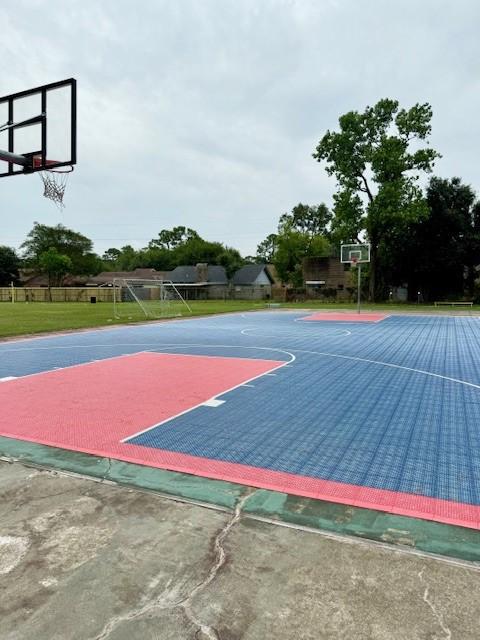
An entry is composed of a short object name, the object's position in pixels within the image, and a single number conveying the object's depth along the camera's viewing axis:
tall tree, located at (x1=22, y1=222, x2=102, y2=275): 63.53
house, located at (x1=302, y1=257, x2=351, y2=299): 43.84
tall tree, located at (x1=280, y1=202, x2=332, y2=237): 81.25
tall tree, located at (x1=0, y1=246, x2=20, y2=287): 62.53
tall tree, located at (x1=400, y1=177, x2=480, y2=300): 35.19
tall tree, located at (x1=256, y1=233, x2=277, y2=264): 87.44
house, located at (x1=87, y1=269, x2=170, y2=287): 64.91
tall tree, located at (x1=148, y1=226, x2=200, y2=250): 96.06
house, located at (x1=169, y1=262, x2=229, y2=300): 53.53
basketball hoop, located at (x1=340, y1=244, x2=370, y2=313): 26.62
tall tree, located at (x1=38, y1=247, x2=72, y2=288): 51.78
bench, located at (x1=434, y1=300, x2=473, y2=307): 33.94
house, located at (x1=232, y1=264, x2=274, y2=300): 61.19
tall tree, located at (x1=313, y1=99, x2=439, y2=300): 33.25
